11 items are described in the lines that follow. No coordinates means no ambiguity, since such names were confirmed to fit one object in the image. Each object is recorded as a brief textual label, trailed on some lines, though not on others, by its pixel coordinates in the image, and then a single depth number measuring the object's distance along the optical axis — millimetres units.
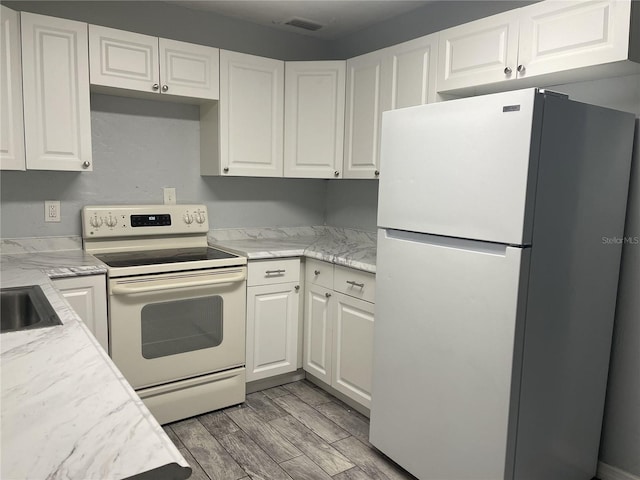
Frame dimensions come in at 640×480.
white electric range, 2408
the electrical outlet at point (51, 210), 2680
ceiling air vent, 3217
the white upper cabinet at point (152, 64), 2494
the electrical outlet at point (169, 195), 3055
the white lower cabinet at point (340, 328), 2586
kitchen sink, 1703
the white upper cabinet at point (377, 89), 2555
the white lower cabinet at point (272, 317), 2836
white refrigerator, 1667
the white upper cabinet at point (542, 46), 1803
